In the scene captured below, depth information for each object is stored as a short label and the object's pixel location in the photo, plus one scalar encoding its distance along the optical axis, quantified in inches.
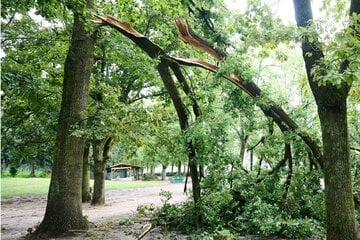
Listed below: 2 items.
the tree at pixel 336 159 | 201.2
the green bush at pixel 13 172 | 1708.9
